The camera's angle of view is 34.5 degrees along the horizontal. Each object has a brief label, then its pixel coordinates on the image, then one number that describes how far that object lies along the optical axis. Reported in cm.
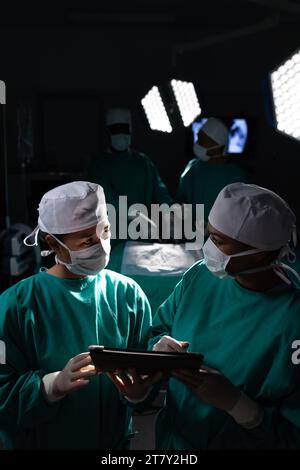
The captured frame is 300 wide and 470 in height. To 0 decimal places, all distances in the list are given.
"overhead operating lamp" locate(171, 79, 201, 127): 276
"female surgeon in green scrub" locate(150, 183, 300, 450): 112
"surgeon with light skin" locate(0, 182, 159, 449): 117
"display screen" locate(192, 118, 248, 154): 400
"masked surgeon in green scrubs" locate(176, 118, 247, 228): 258
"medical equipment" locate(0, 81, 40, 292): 269
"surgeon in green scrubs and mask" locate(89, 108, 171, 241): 268
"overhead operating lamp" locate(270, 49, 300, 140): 193
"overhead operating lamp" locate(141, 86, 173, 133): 287
